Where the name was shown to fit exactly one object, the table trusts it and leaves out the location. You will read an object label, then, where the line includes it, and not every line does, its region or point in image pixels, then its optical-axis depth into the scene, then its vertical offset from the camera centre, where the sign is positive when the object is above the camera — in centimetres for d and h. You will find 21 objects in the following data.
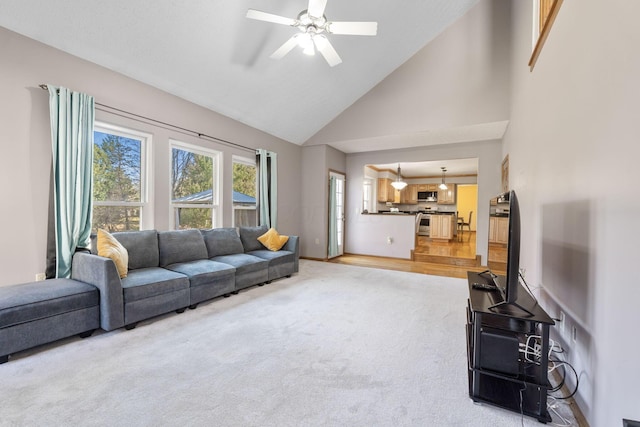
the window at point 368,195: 868 +46
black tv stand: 153 -87
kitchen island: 639 -60
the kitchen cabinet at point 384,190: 908 +66
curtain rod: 312 +113
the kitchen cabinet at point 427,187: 1071 +91
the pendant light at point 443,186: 991 +88
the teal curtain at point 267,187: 520 +42
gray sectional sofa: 249 -73
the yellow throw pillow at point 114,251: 265 -44
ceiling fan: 257 +182
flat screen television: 167 -26
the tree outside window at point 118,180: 324 +33
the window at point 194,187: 405 +32
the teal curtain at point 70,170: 269 +36
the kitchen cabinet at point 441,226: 854 -52
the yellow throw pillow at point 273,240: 472 -56
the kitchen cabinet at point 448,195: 1041 +57
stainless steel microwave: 1062 +55
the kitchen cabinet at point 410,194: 1104 +63
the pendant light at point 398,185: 839 +76
